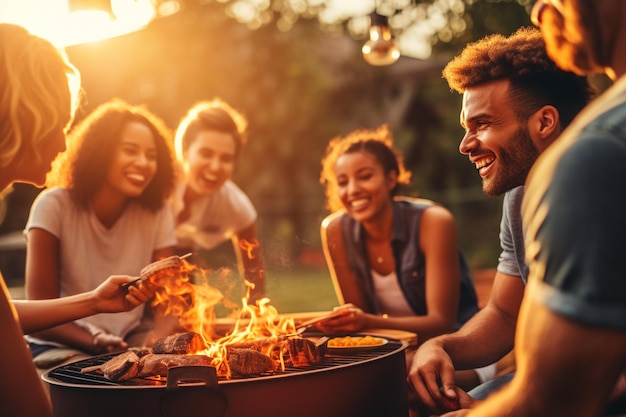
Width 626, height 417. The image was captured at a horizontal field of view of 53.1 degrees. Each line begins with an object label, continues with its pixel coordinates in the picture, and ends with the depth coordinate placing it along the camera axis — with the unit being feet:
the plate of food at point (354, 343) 8.97
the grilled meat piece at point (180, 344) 8.20
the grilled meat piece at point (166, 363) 7.50
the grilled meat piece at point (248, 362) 7.54
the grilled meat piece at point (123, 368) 7.46
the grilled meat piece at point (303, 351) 8.09
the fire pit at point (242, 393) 6.76
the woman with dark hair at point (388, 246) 12.61
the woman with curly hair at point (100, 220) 11.71
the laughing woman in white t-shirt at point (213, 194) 15.17
